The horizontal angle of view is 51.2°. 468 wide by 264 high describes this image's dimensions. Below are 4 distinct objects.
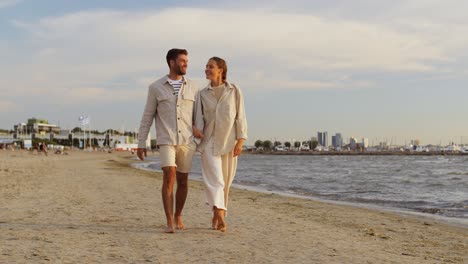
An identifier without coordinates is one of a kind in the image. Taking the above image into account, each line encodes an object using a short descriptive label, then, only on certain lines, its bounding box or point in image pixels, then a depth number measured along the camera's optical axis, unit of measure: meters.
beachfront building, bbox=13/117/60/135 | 157.25
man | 5.14
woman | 5.27
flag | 97.75
